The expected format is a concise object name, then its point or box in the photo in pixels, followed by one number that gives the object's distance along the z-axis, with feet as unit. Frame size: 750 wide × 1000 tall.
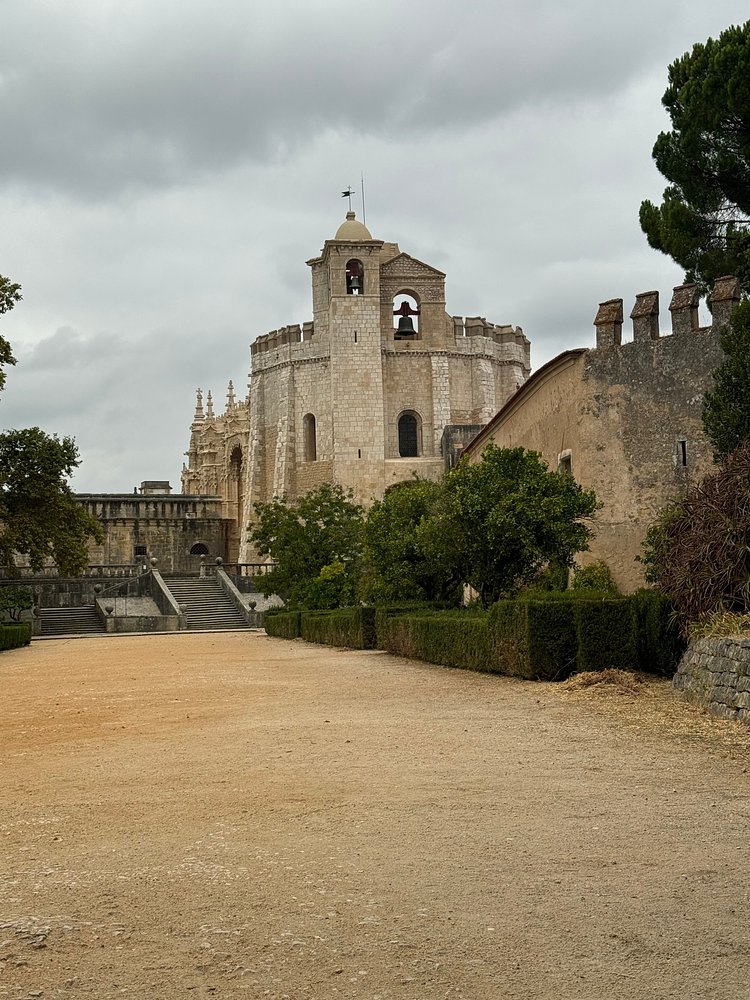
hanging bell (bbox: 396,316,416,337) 195.00
